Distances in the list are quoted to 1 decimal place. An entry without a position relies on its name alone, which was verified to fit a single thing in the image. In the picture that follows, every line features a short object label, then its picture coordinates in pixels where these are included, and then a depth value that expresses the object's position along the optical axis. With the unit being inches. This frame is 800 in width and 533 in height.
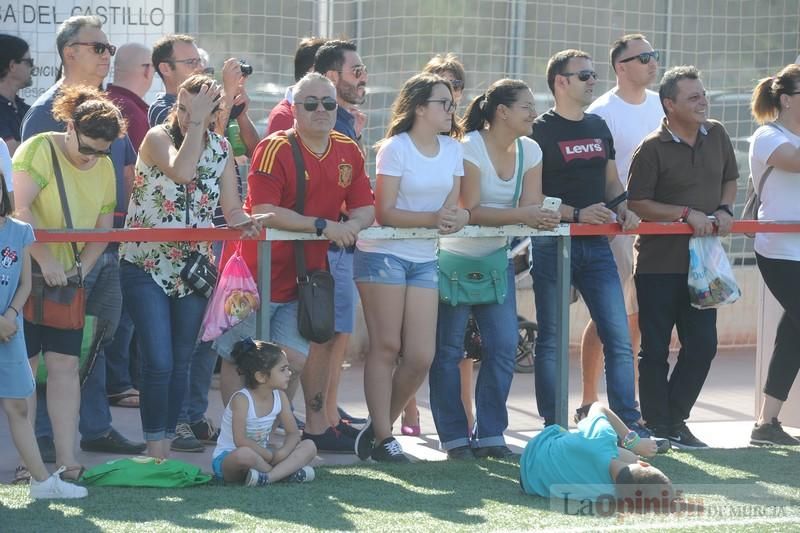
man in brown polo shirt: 619.8
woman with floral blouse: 528.7
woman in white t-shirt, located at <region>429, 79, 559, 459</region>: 589.9
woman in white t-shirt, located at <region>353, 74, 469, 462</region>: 567.5
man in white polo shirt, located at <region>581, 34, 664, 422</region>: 688.4
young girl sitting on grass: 516.7
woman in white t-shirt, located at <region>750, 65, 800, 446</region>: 632.4
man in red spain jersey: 549.6
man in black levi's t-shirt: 610.2
